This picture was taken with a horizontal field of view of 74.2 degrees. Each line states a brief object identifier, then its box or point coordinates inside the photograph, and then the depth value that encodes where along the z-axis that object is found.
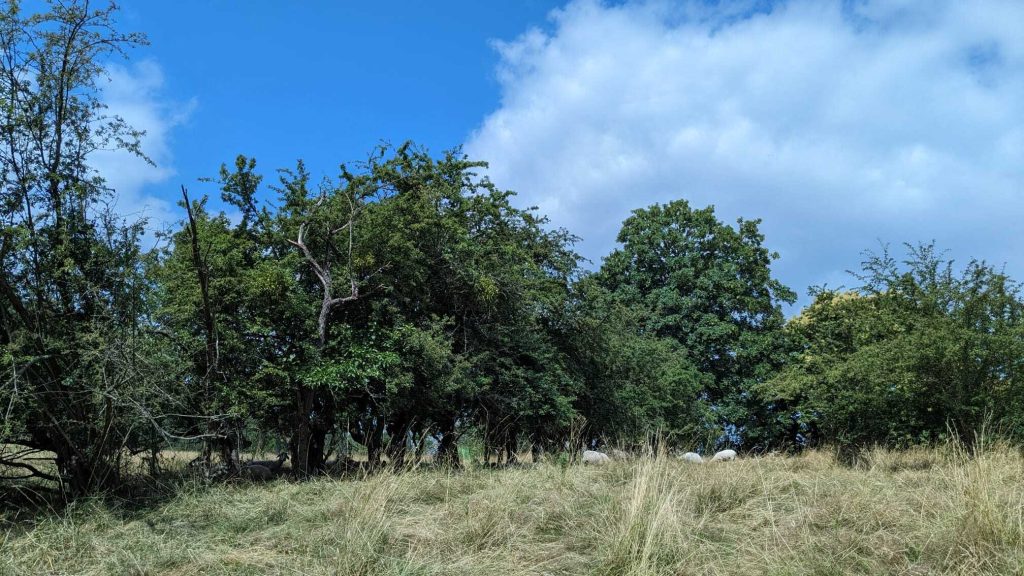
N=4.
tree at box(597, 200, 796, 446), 26.00
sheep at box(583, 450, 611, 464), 9.49
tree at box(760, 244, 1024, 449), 12.39
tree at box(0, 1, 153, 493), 7.66
